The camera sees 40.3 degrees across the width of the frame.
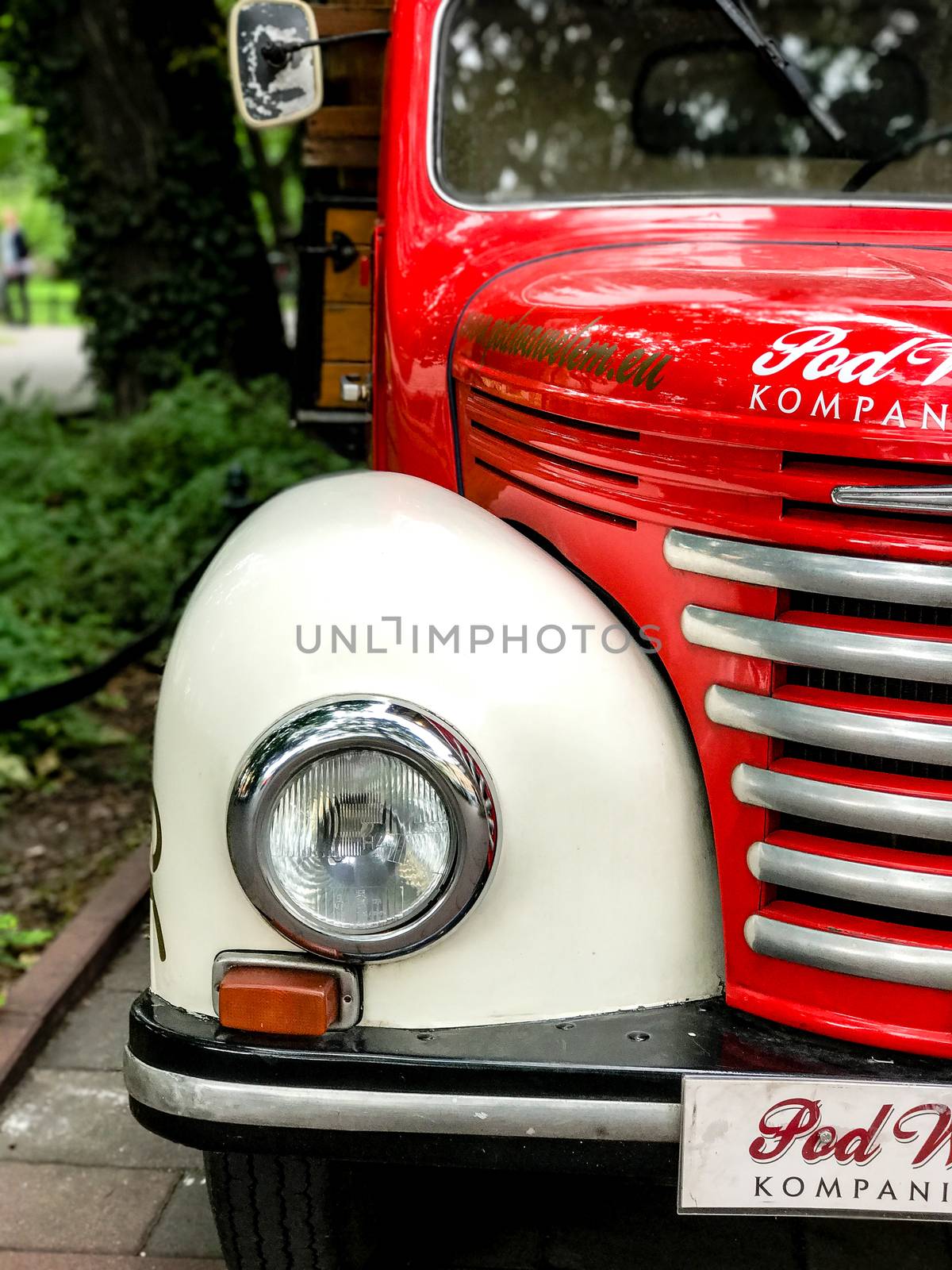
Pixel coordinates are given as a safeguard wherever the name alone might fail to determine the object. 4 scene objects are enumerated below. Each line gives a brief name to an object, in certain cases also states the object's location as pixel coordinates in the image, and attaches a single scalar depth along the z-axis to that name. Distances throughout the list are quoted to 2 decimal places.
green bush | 5.00
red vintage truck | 1.61
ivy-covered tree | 7.53
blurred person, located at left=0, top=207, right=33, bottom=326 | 23.48
